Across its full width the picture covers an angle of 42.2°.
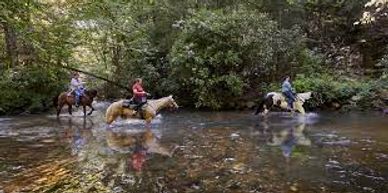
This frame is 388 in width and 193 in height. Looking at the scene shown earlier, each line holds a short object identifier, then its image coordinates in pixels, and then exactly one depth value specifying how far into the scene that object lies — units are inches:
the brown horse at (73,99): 902.4
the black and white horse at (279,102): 848.9
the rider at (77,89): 893.8
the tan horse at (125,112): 741.9
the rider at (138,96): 737.6
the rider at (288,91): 839.7
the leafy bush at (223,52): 947.3
